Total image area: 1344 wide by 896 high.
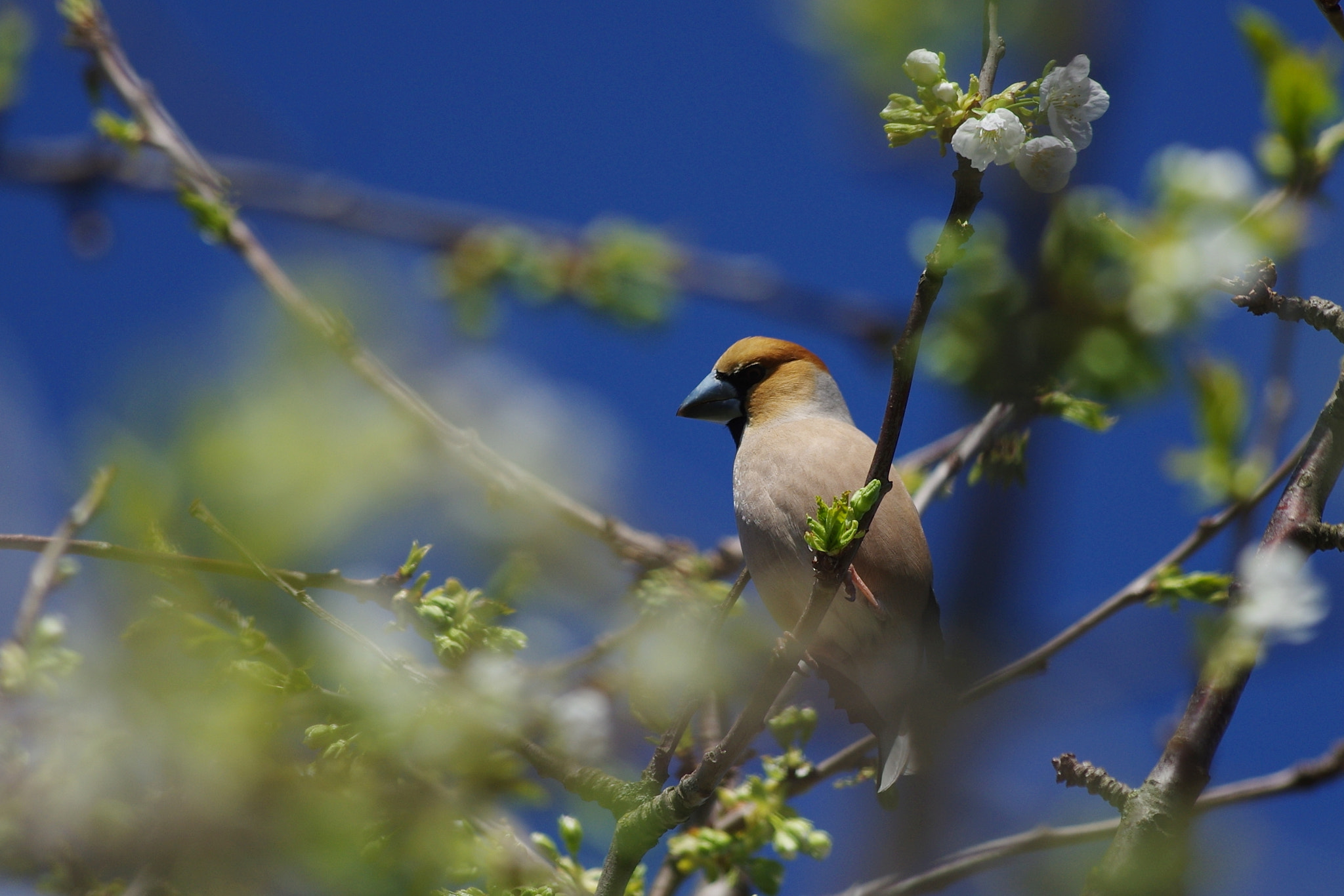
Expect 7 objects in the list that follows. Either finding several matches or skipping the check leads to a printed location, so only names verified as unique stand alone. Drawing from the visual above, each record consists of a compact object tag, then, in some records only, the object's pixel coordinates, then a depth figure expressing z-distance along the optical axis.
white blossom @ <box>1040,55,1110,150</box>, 3.75
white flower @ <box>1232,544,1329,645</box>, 4.37
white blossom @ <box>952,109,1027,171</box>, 3.64
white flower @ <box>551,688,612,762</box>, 6.06
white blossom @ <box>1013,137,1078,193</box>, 3.80
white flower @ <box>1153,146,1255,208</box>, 7.80
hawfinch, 6.96
